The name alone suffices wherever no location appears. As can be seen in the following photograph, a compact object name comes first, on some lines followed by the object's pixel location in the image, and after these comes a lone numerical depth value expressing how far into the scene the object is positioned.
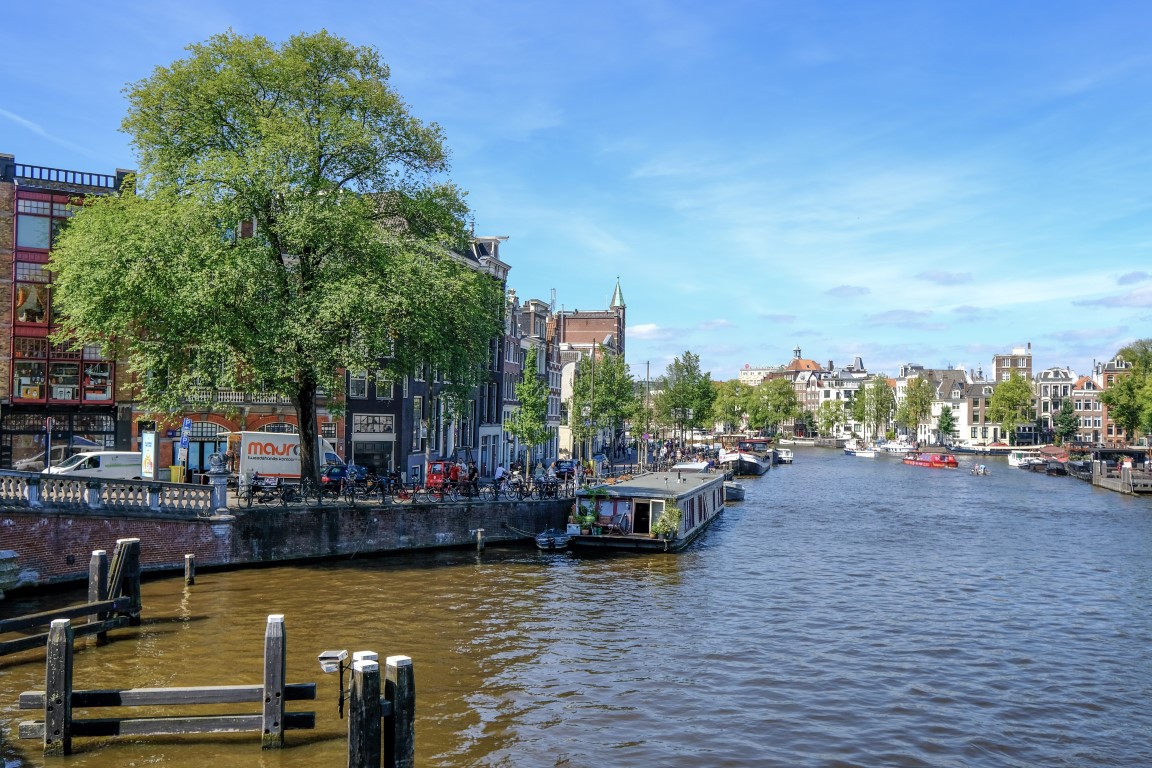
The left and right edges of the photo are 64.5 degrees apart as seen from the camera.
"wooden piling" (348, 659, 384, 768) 12.97
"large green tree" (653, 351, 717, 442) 115.19
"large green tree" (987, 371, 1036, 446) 155.12
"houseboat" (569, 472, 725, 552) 41.03
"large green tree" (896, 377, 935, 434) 180.38
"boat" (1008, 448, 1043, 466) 121.01
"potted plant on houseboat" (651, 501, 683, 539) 41.22
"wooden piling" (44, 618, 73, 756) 15.31
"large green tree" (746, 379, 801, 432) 192.25
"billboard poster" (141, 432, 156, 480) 37.09
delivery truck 38.25
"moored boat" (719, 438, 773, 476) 102.00
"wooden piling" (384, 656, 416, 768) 13.24
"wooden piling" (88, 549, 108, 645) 22.75
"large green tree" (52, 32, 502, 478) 31.59
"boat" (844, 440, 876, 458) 152.38
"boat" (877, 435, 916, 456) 156.00
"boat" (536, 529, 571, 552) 39.97
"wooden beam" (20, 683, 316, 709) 14.80
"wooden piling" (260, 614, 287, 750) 15.34
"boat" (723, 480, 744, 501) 70.77
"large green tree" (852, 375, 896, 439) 197.75
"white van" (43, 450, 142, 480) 36.66
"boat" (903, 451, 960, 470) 119.50
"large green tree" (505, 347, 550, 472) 60.22
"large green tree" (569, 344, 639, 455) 74.88
